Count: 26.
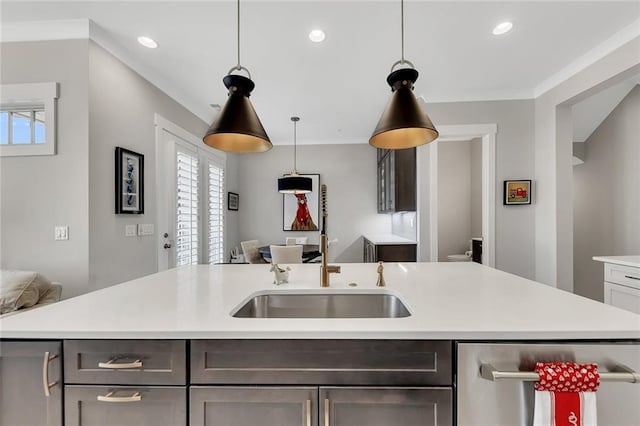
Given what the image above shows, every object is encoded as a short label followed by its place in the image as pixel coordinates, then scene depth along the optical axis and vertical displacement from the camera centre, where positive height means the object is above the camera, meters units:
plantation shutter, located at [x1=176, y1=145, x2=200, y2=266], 3.54 +0.11
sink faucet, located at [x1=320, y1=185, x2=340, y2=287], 1.48 -0.26
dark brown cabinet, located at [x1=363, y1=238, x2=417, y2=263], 3.81 -0.53
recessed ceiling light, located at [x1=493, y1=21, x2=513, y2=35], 2.24 +1.49
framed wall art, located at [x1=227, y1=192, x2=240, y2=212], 5.18 +0.26
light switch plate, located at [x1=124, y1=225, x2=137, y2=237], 2.64 -0.15
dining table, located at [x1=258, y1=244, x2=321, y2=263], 3.83 -0.55
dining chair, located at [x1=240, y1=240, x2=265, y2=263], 4.03 -0.55
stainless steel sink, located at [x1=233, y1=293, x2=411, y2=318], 1.42 -0.46
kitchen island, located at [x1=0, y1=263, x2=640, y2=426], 0.88 -0.47
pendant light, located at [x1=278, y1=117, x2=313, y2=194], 3.92 +0.42
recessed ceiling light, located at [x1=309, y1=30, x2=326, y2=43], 2.31 +1.48
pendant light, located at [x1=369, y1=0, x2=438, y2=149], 1.30 +0.49
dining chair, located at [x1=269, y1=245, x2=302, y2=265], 3.27 -0.46
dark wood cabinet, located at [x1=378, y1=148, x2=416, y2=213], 3.82 +0.48
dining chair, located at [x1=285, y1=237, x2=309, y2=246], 5.36 -0.51
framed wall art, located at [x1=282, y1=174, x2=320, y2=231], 5.67 +0.16
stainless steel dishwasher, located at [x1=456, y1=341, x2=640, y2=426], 0.88 -0.54
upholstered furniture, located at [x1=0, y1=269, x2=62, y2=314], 1.79 -0.51
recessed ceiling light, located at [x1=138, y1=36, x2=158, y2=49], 2.38 +1.48
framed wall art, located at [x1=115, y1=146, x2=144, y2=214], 2.51 +0.31
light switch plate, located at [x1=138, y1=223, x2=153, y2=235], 2.82 -0.14
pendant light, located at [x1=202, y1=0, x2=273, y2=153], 1.36 +0.49
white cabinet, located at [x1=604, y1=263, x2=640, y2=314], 2.24 -0.61
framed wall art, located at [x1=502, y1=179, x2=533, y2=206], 3.38 +0.25
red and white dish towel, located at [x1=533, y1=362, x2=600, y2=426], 0.83 -0.53
